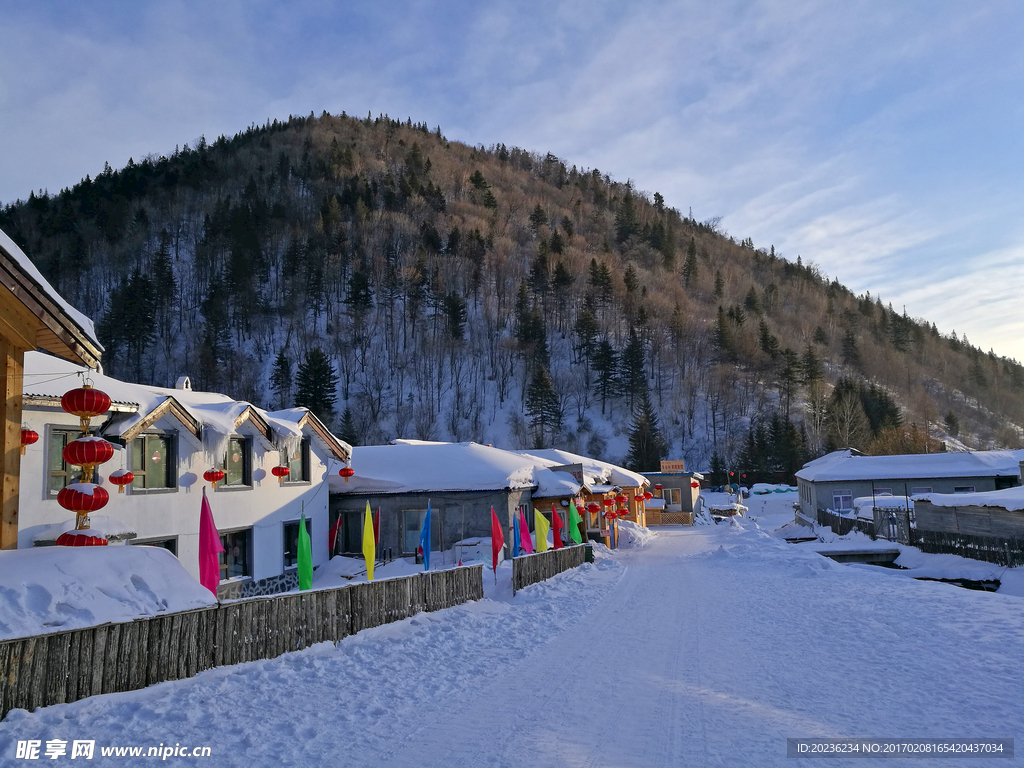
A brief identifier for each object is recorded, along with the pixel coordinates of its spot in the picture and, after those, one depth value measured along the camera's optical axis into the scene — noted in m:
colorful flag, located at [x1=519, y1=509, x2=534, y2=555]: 20.59
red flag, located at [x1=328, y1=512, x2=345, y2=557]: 24.95
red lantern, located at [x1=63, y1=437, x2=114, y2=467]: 10.75
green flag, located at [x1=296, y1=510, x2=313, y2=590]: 13.72
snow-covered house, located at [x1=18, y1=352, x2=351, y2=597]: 14.40
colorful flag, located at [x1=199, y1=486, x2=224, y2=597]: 12.41
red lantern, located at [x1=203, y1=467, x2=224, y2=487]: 17.59
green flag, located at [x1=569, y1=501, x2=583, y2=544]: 24.88
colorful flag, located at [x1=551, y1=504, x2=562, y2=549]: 24.31
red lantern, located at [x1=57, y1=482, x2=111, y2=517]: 10.59
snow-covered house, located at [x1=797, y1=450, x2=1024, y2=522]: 39.25
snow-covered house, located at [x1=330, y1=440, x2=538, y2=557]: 25.06
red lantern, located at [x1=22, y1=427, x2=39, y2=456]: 13.04
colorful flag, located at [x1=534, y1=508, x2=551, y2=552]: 21.39
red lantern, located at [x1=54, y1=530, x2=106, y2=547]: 10.88
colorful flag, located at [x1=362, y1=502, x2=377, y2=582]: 15.59
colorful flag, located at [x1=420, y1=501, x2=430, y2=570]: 17.47
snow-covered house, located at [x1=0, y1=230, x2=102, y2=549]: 8.87
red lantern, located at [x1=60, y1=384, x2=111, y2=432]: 10.59
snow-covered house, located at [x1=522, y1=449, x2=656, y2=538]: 31.97
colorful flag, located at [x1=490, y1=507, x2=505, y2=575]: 17.58
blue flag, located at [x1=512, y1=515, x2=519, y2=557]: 22.36
